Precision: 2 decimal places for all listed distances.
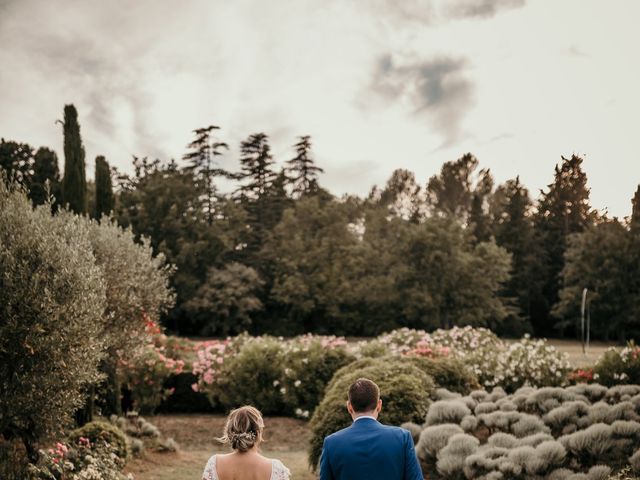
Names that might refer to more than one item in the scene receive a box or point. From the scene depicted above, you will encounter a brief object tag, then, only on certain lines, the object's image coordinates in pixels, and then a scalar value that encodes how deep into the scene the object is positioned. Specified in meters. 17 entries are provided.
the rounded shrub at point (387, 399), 9.14
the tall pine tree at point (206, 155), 46.88
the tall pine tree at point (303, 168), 52.25
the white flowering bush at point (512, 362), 13.68
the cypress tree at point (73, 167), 14.71
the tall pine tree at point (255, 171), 47.81
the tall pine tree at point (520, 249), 46.91
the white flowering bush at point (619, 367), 13.08
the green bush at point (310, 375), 15.55
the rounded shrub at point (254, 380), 15.95
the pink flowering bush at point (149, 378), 15.27
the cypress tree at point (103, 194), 15.95
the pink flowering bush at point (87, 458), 8.20
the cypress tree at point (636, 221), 14.46
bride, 3.66
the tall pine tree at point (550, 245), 46.97
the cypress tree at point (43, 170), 36.84
